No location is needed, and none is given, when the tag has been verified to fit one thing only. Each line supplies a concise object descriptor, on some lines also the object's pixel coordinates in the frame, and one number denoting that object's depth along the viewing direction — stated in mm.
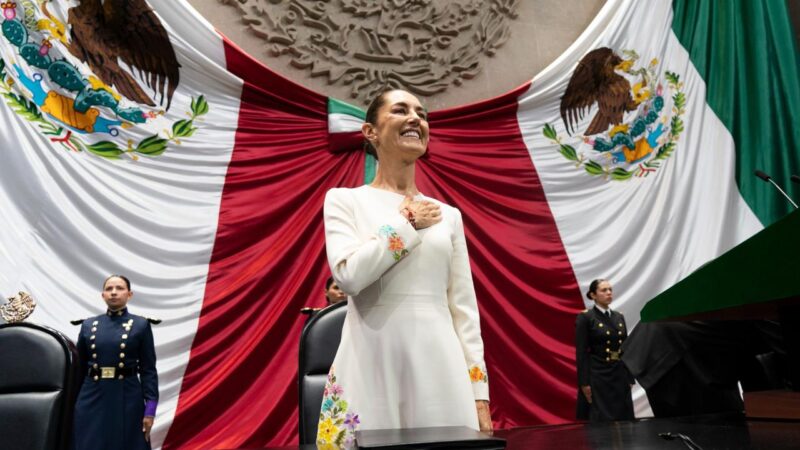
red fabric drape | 3701
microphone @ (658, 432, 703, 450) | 640
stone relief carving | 4355
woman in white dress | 1054
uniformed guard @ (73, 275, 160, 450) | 2883
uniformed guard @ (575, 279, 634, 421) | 3957
